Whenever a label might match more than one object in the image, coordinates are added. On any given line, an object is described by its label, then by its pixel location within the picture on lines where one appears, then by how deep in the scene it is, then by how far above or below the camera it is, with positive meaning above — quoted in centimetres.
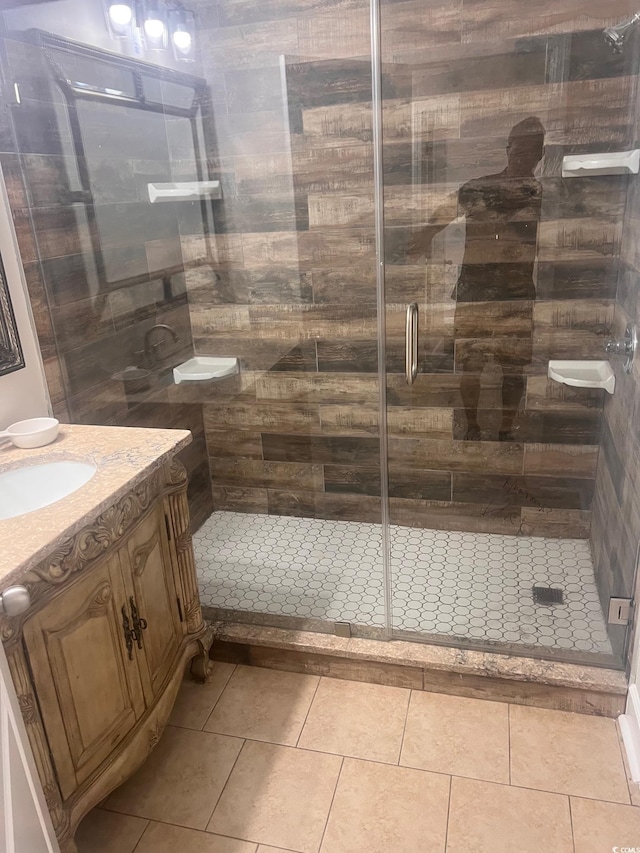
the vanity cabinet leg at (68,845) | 139 -129
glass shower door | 223 -46
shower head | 209 +49
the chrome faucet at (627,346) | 198 -49
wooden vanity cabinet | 133 -96
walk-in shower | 216 -29
